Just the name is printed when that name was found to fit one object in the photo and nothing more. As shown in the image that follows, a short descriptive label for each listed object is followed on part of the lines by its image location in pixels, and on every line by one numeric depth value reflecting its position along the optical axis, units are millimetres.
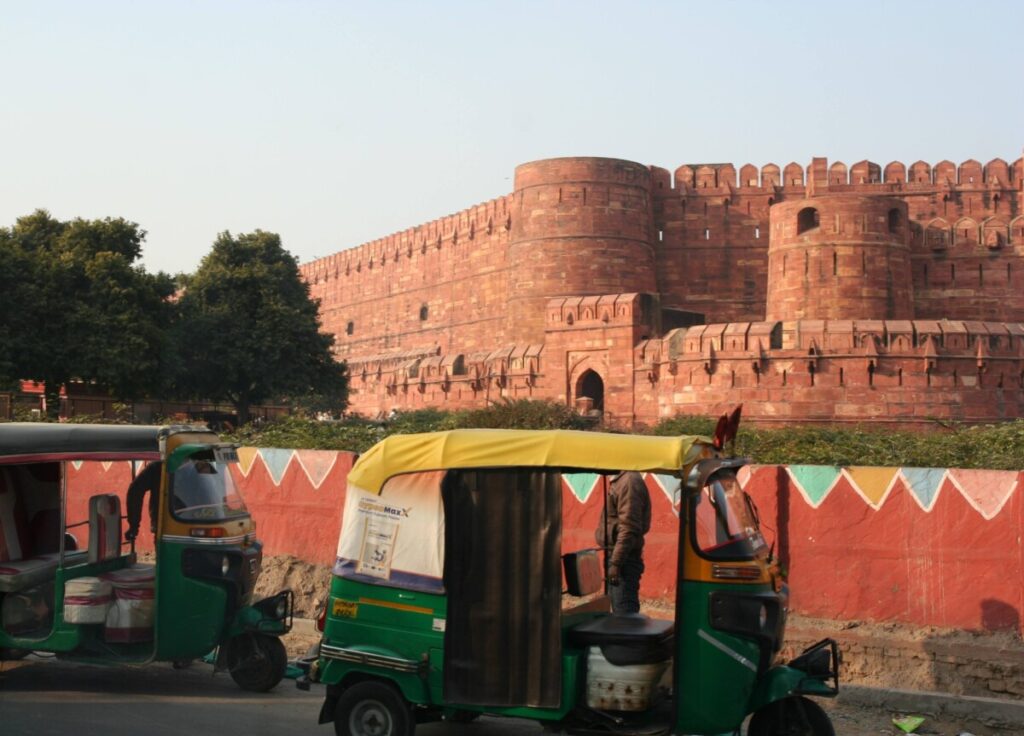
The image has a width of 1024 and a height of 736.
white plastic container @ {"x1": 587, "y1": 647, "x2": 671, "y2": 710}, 4609
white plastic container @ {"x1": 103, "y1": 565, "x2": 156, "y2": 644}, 6035
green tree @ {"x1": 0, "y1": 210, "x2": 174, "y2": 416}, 24656
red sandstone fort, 24875
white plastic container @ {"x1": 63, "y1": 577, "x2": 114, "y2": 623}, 6012
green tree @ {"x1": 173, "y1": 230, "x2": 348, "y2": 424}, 28500
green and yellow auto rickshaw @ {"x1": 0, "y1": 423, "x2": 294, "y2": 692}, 6000
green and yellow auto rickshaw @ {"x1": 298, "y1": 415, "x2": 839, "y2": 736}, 4531
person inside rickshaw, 6262
